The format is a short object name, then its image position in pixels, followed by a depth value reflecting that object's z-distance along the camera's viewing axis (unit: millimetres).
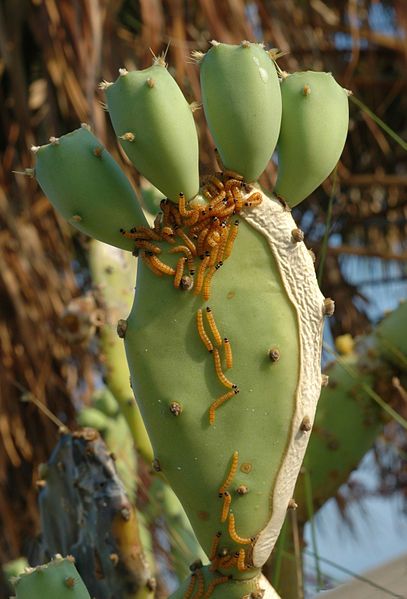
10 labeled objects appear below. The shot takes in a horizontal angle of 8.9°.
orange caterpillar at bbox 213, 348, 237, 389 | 1347
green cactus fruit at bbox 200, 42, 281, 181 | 1342
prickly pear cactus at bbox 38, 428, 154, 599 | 1570
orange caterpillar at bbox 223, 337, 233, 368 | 1347
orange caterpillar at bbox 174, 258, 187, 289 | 1346
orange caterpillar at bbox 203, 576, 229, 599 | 1378
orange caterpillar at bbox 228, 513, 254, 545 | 1362
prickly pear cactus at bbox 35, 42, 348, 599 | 1346
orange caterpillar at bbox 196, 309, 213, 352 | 1345
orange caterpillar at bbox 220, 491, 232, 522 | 1355
